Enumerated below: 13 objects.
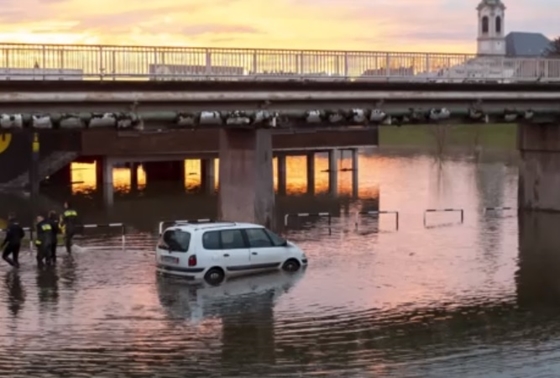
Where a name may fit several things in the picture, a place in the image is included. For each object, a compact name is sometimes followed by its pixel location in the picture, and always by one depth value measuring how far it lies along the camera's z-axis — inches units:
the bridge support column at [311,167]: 2464.6
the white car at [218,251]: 949.2
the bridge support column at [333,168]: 2324.1
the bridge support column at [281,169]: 2384.4
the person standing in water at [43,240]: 1043.9
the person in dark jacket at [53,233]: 1052.5
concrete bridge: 1180.5
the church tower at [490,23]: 5575.8
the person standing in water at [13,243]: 1042.7
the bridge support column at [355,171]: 2229.9
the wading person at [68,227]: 1131.3
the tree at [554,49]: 4653.5
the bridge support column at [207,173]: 2289.6
